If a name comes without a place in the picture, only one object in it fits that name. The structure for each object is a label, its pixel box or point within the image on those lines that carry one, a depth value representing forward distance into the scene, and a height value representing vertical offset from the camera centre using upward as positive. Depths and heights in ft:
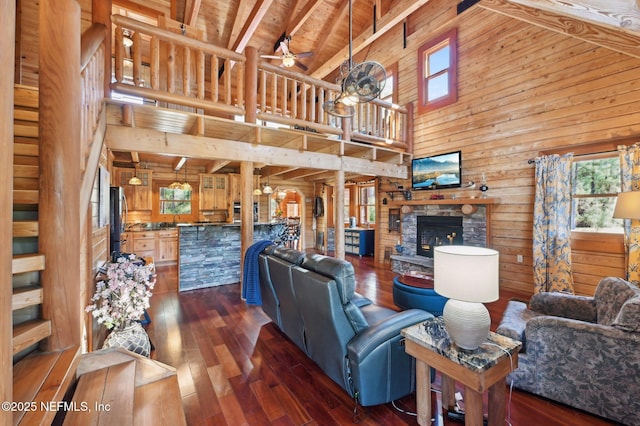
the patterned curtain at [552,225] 12.87 -0.70
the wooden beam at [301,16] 17.69 +14.19
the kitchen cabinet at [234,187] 24.16 +2.33
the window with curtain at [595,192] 12.22 +0.95
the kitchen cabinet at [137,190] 21.11 +1.87
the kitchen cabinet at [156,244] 20.92 -2.67
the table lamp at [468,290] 4.84 -1.50
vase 7.28 -3.64
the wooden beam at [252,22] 15.31 +12.31
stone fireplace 16.43 -1.40
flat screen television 17.56 +2.90
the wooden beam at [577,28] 6.45 +4.79
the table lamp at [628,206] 8.38 +0.19
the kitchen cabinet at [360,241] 26.30 -3.00
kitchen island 15.53 -2.70
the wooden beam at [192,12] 16.25 +13.19
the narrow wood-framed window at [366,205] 28.66 +0.76
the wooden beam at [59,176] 5.18 +0.76
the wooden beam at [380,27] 15.23 +12.43
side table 4.73 -2.98
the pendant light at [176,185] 20.95 +2.17
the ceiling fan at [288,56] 15.96 +9.70
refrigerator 11.72 -0.27
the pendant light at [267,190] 24.82 +2.10
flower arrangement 7.22 -2.35
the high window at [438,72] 17.97 +10.15
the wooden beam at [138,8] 16.68 +13.52
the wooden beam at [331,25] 20.66 +15.98
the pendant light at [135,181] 19.16 +2.29
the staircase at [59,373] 4.05 -2.79
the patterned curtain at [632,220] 10.90 -0.38
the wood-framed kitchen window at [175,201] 23.39 +0.99
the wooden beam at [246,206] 13.51 +0.31
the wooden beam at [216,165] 16.22 +3.25
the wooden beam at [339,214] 17.12 -0.15
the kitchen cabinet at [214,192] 23.53 +1.86
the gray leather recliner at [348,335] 5.84 -2.93
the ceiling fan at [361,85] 9.28 +4.61
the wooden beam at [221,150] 10.84 +3.10
